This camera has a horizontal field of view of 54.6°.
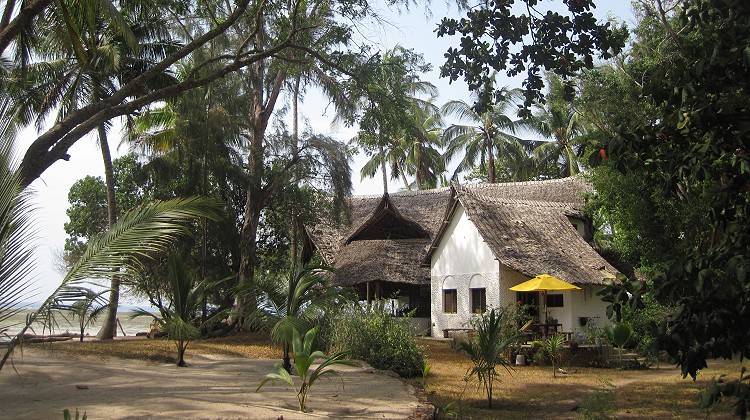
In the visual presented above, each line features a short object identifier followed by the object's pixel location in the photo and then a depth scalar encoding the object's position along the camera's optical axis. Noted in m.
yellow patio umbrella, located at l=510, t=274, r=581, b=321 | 18.11
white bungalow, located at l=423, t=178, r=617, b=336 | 21.27
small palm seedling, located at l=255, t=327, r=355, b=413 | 7.91
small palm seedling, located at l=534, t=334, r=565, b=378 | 14.92
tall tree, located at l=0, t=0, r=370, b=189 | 9.69
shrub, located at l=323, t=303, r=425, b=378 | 13.16
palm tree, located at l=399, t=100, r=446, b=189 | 35.41
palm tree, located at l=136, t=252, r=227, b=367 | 11.68
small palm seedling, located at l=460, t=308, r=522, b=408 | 10.01
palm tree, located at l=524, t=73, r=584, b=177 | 35.03
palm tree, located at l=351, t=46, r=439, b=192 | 13.77
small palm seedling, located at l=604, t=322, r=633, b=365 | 15.93
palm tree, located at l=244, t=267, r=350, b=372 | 11.03
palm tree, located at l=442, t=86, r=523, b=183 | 36.41
